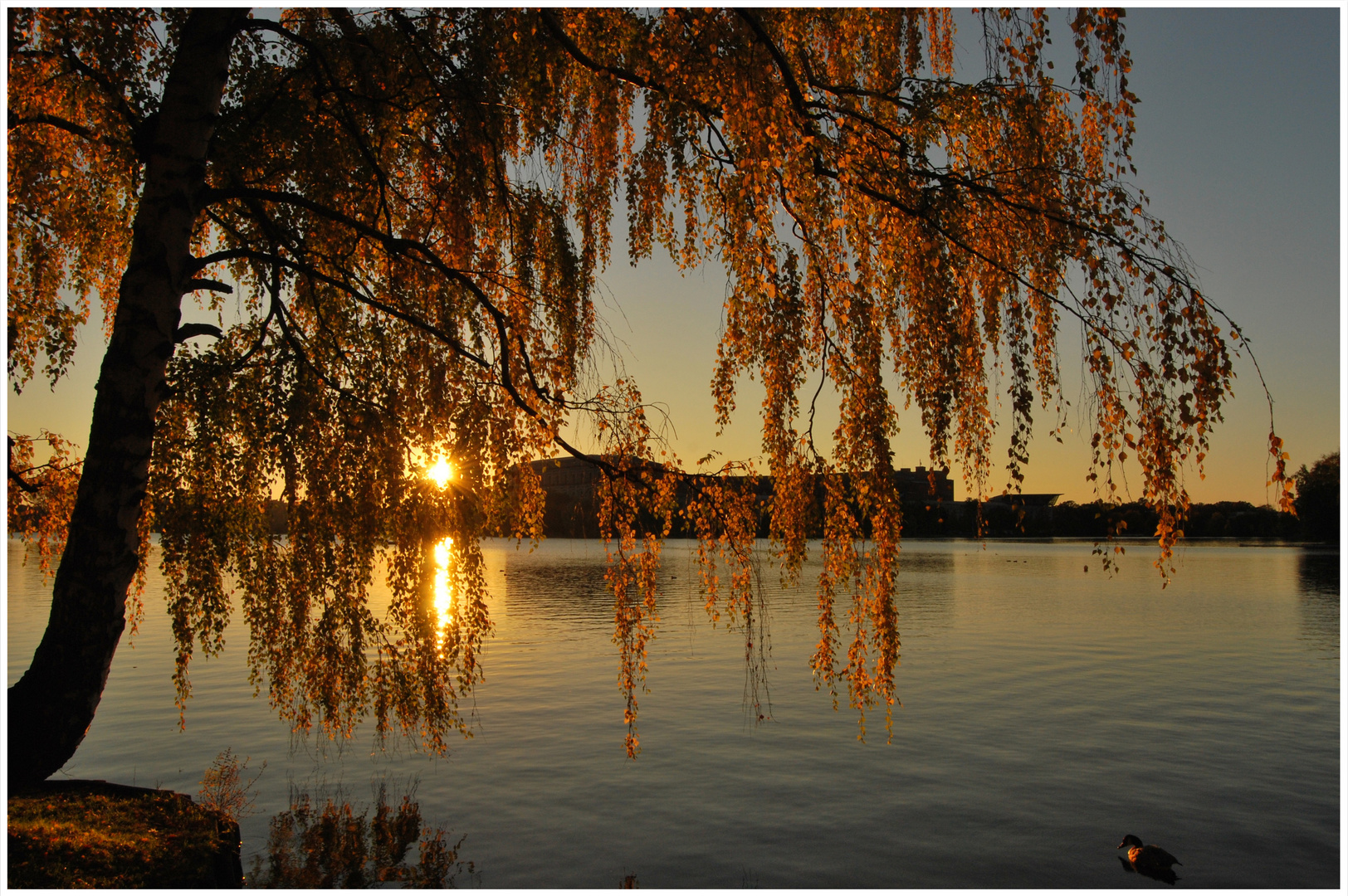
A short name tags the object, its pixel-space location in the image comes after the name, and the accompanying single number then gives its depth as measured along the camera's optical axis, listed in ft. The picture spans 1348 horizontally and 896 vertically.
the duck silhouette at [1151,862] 31.65
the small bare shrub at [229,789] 32.09
